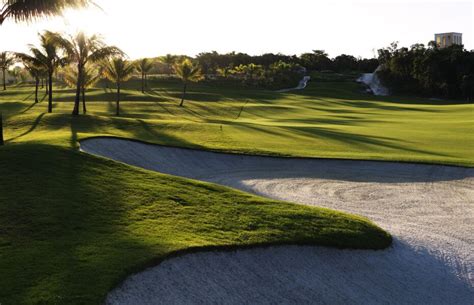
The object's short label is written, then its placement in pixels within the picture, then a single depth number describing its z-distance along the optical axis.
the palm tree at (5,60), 86.11
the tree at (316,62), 187.25
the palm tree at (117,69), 55.03
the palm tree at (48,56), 45.84
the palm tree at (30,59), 43.47
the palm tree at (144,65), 88.81
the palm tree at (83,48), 41.56
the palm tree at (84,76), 51.62
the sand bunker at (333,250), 11.95
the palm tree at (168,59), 135.75
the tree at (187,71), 73.50
